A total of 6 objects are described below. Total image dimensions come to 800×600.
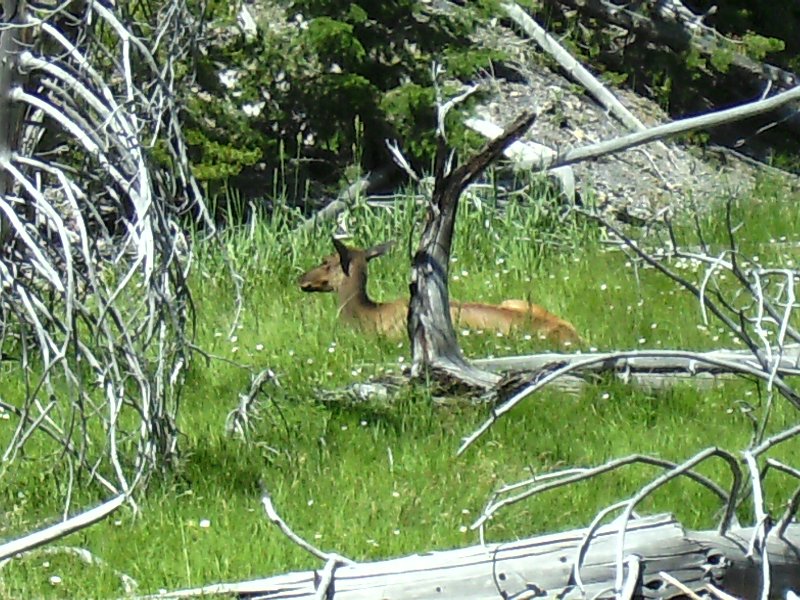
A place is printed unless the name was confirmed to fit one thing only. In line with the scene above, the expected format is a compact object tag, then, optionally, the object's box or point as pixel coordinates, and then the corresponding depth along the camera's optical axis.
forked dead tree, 15.09
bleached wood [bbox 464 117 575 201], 24.88
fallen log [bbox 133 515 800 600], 8.84
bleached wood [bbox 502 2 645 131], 29.87
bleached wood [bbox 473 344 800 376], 14.60
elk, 17.45
